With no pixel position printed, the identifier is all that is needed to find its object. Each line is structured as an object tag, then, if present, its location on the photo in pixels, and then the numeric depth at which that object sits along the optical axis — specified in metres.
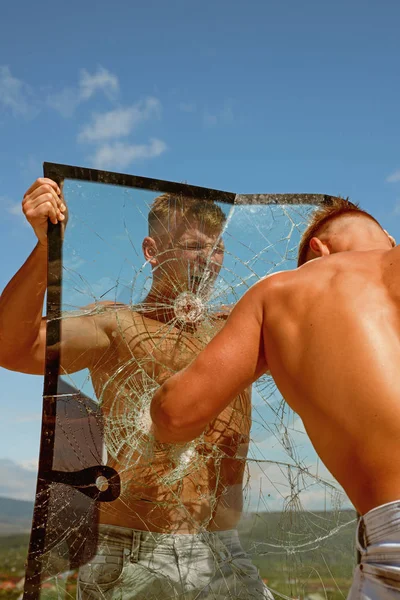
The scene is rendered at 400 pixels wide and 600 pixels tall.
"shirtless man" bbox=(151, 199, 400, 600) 1.57
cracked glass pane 2.53
